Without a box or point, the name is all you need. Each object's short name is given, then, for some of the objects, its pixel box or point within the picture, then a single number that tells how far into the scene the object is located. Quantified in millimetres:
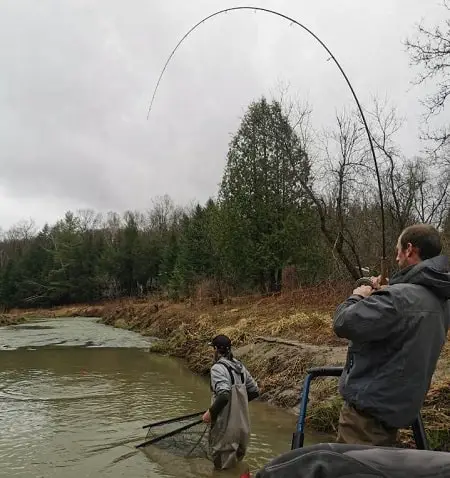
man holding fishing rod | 2967
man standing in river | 6430
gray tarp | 1548
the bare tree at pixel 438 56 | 12273
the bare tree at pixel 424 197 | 36462
